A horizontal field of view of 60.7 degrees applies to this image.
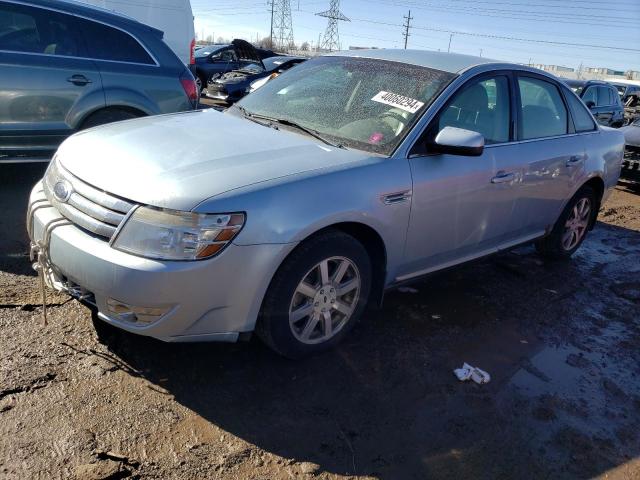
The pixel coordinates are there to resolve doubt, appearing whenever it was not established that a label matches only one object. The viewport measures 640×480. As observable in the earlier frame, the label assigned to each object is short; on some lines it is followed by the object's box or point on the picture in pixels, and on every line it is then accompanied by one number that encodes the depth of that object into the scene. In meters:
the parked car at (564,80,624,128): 12.11
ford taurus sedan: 2.47
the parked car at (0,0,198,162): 4.89
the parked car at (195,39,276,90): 16.21
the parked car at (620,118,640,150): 8.73
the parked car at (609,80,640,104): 24.34
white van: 8.10
